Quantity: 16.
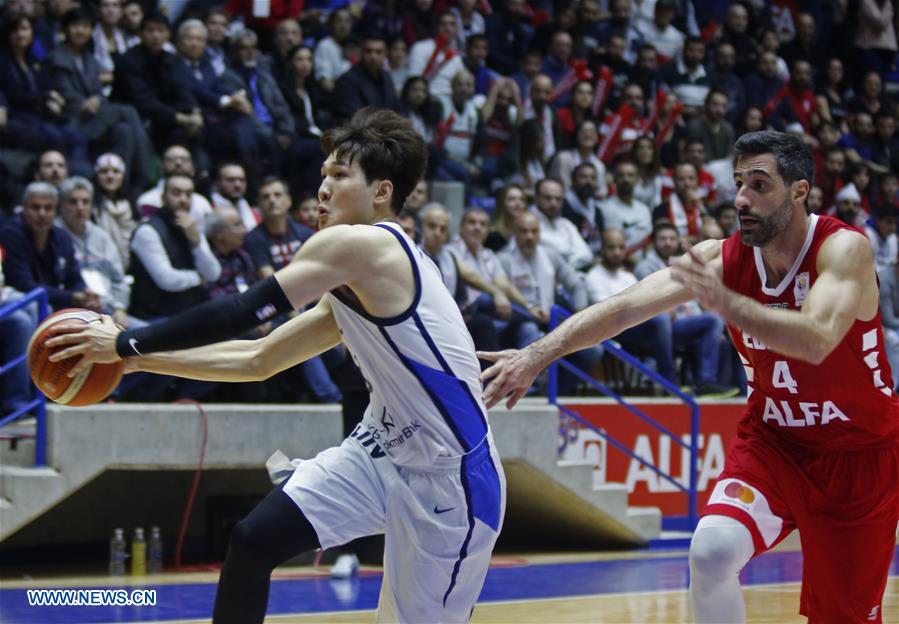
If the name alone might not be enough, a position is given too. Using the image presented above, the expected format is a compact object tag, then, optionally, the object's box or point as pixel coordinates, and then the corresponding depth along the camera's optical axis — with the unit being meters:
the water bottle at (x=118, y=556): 8.38
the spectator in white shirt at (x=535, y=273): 10.73
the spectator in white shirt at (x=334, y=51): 12.37
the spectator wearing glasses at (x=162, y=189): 9.44
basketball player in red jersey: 4.33
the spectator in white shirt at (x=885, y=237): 14.57
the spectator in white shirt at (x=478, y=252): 10.39
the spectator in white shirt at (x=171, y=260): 8.56
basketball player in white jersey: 3.80
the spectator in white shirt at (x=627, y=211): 12.45
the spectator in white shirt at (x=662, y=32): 15.88
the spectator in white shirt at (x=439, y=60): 12.82
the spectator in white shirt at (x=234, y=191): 9.95
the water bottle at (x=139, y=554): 8.49
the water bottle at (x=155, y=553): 8.55
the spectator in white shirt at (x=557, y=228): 11.53
